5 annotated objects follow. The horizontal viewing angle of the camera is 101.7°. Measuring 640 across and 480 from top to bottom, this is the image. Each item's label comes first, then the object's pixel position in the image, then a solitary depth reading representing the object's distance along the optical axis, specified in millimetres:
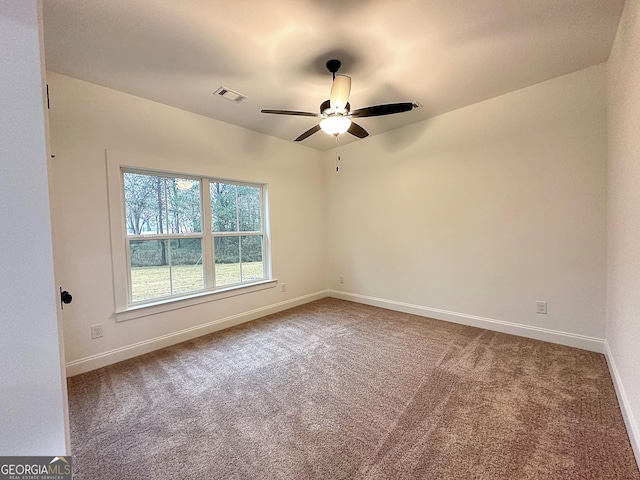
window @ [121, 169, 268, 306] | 2830
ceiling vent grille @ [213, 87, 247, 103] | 2673
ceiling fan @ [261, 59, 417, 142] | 2047
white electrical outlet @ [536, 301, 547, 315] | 2803
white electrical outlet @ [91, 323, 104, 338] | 2480
